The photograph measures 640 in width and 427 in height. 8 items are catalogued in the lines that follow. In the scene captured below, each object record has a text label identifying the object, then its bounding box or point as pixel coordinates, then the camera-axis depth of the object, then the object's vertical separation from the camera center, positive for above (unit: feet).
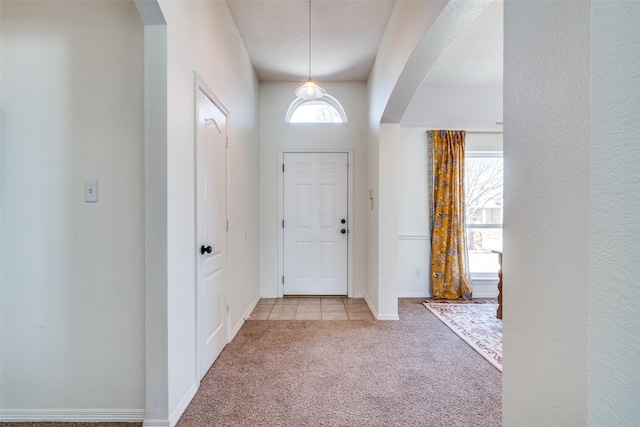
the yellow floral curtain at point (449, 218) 13.34 -0.37
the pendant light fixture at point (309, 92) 9.43 +3.67
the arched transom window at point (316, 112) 13.74 +4.40
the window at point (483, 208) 13.97 +0.08
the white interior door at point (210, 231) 6.57 -0.53
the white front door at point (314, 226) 13.64 -0.76
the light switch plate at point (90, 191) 5.35 +0.30
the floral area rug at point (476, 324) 8.43 -3.90
